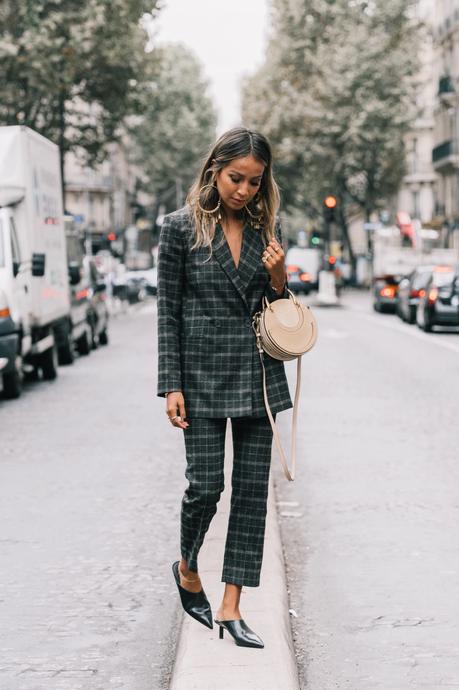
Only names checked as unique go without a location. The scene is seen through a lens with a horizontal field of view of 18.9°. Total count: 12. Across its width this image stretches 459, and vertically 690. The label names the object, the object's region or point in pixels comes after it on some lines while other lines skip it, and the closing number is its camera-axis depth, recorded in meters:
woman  4.46
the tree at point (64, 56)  32.97
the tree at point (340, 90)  56.91
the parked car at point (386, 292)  37.97
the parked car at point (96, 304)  23.38
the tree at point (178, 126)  85.69
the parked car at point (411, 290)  30.14
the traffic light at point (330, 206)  38.12
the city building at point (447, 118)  65.00
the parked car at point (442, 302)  27.52
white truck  14.76
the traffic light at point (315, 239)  46.09
